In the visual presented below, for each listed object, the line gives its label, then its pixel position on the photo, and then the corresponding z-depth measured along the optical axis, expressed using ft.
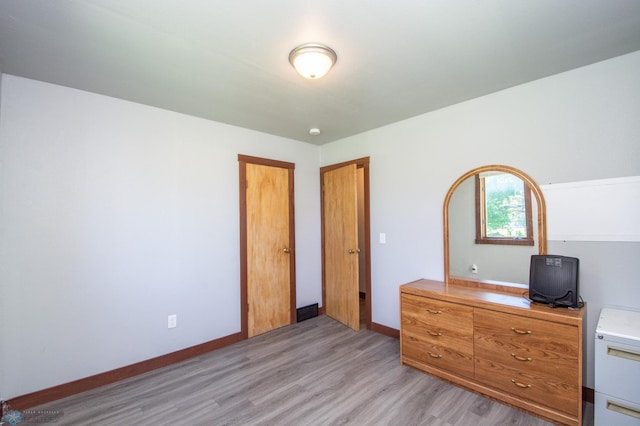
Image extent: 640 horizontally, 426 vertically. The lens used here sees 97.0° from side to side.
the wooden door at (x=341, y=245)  11.36
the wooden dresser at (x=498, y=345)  5.98
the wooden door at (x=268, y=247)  11.00
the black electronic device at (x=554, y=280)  6.39
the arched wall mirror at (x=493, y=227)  7.63
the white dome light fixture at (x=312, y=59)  5.83
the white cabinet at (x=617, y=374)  5.20
